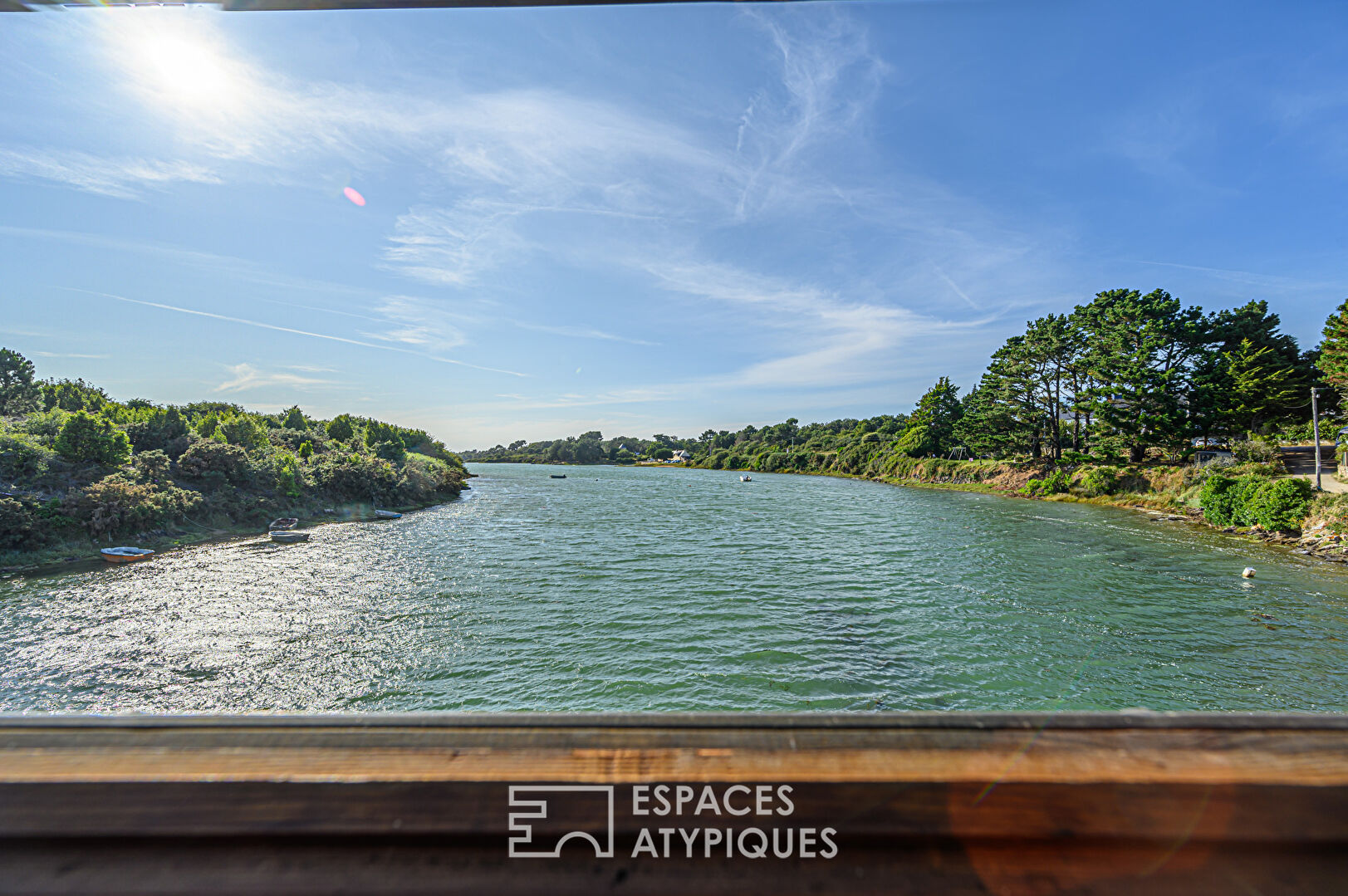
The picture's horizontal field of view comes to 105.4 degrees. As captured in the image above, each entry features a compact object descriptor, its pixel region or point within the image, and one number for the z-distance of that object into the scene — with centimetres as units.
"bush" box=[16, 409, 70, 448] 2269
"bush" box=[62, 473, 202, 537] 2008
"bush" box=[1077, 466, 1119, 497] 3272
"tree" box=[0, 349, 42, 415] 3549
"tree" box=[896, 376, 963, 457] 6191
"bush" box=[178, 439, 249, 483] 2694
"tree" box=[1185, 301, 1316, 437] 3138
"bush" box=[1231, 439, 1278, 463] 2591
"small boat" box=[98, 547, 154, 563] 1855
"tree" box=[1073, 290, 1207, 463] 3189
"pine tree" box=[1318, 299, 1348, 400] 2539
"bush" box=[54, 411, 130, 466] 2223
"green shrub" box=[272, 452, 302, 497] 3019
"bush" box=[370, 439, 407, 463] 4728
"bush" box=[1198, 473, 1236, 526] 2261
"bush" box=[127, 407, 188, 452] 2775
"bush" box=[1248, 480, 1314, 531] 1977
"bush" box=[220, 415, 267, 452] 3250
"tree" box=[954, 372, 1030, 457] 4441
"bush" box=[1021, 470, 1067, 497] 3675
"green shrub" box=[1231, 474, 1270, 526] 2145
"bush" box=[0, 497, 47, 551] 1814
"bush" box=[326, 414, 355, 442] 5006
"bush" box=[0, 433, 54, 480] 2009
